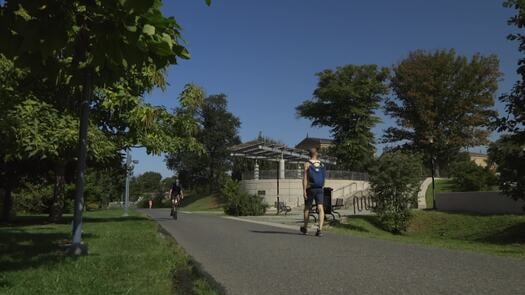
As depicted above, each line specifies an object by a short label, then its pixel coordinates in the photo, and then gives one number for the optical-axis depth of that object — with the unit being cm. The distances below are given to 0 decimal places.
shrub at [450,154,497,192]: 3734
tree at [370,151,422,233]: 2309
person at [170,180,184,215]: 2273
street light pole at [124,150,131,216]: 3114
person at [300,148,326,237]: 1193
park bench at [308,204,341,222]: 1763
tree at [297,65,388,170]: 6172
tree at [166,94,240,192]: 8444
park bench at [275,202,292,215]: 3566
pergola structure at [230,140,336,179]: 4988
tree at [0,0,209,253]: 441
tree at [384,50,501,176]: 5094
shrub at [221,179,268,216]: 2994
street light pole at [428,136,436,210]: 4930
